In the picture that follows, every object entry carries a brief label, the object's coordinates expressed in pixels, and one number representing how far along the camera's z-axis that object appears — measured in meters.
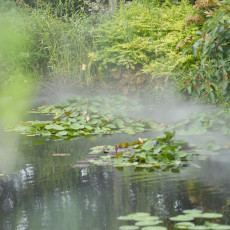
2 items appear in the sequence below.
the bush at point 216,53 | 8.43
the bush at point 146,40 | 16.02
